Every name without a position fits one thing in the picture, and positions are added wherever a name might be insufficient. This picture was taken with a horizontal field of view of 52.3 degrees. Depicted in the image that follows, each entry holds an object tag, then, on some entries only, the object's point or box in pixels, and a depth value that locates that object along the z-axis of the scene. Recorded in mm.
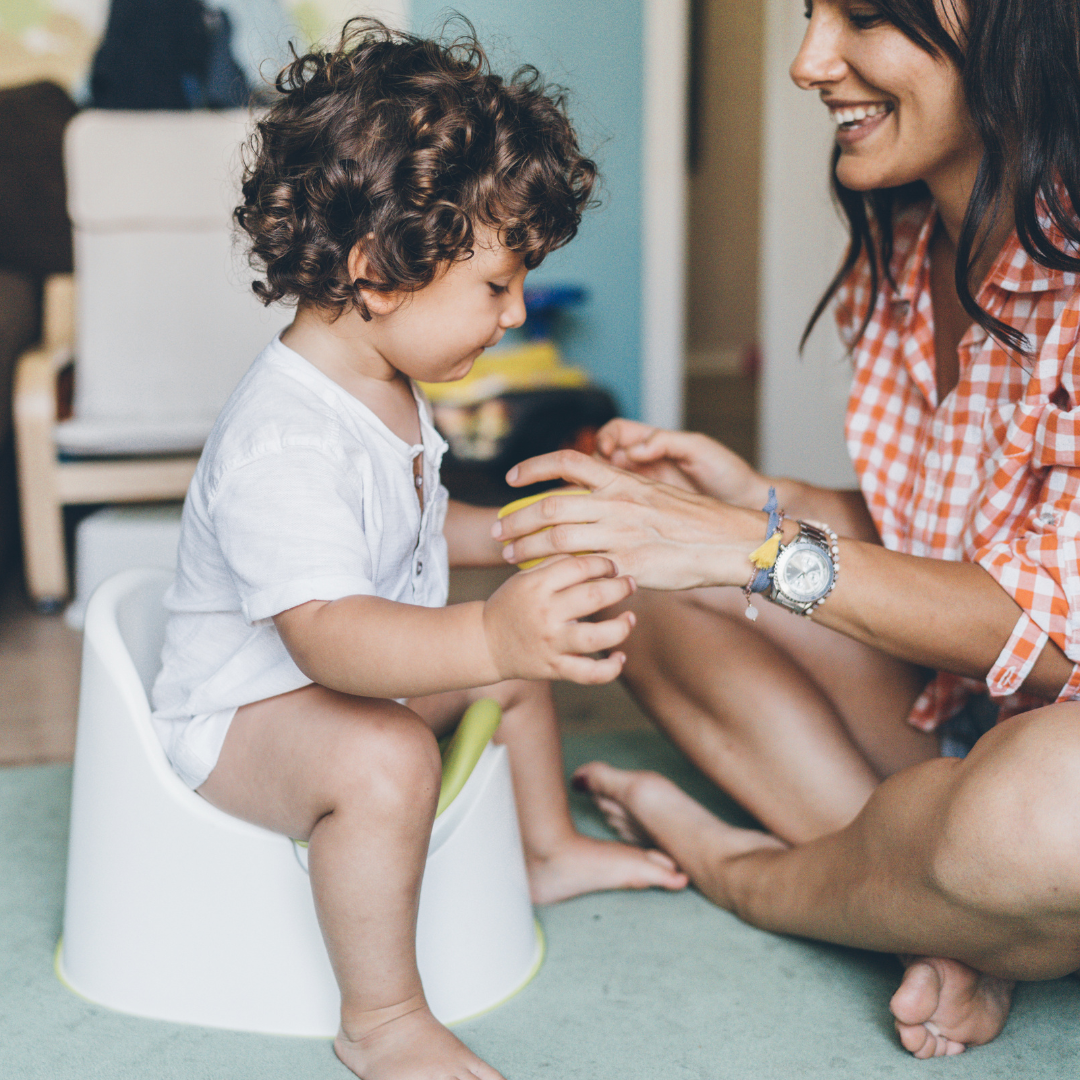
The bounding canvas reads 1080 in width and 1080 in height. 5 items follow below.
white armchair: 2342
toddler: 734
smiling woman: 796
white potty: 862
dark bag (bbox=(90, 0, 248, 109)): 2734
